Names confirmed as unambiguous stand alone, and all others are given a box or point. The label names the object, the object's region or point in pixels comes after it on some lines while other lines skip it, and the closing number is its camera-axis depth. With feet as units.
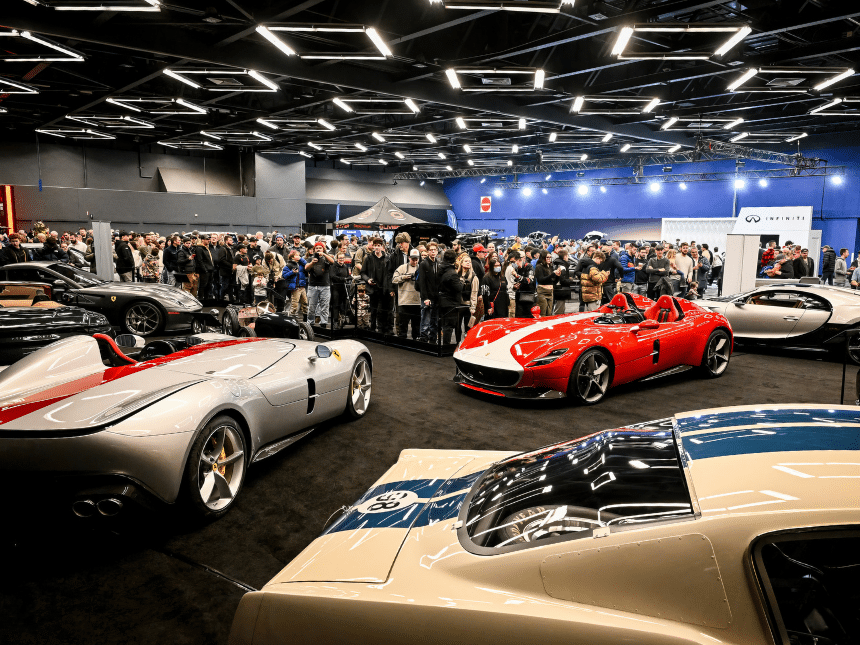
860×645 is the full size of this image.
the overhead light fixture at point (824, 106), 49.04
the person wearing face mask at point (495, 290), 31.12
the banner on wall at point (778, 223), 72.21
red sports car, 18.65
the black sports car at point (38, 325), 21.44
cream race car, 4.21
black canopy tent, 67.10
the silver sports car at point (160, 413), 9.29
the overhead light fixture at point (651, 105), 50.46
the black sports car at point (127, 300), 30.96
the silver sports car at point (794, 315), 27.20
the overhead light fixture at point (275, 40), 32.33
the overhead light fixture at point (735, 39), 29.68
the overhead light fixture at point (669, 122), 59.78
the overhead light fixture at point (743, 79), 37.83
